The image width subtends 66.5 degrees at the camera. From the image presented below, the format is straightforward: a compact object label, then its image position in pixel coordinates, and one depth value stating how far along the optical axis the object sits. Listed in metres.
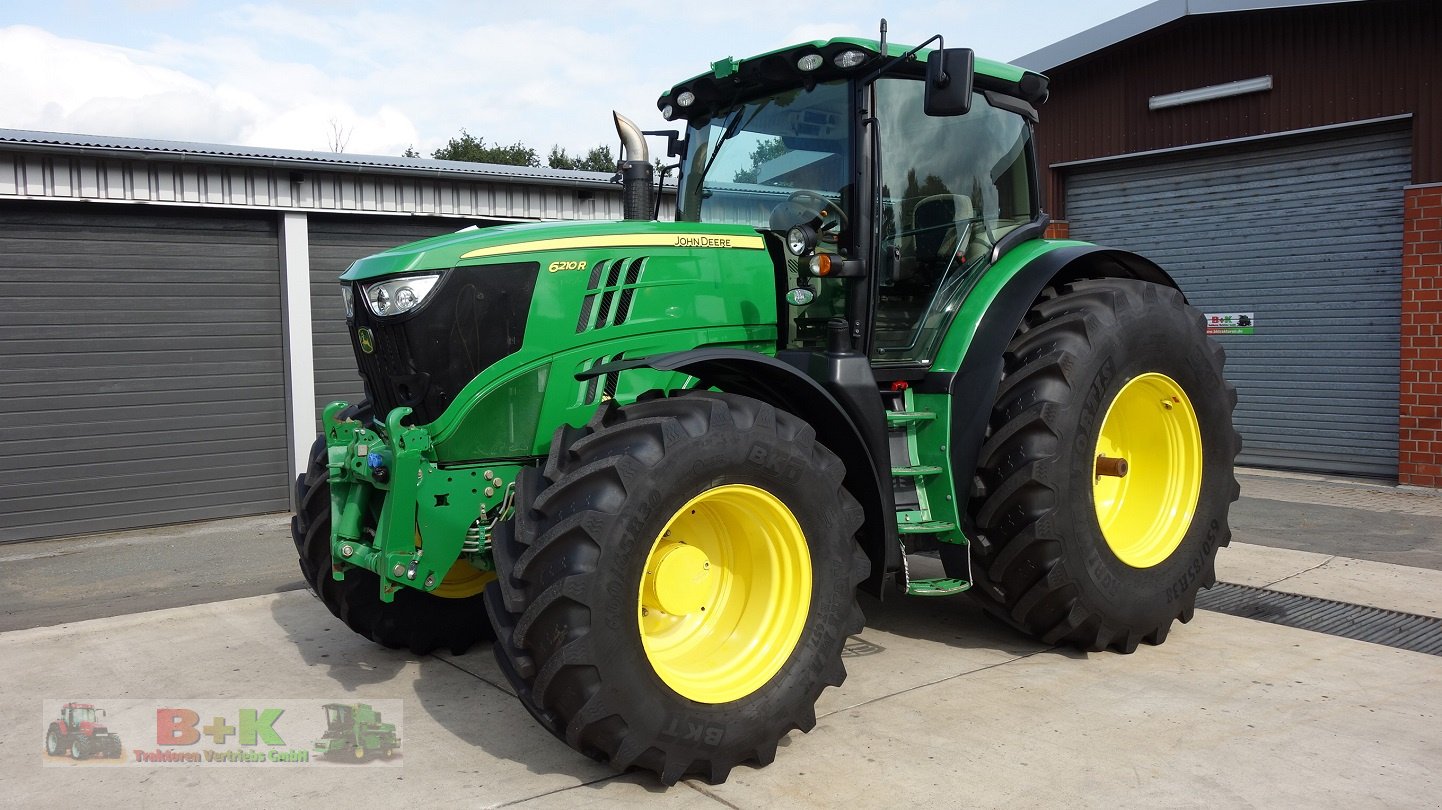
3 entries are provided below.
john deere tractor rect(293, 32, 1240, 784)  3.38
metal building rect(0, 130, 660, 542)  8.55
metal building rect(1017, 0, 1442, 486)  9.02
